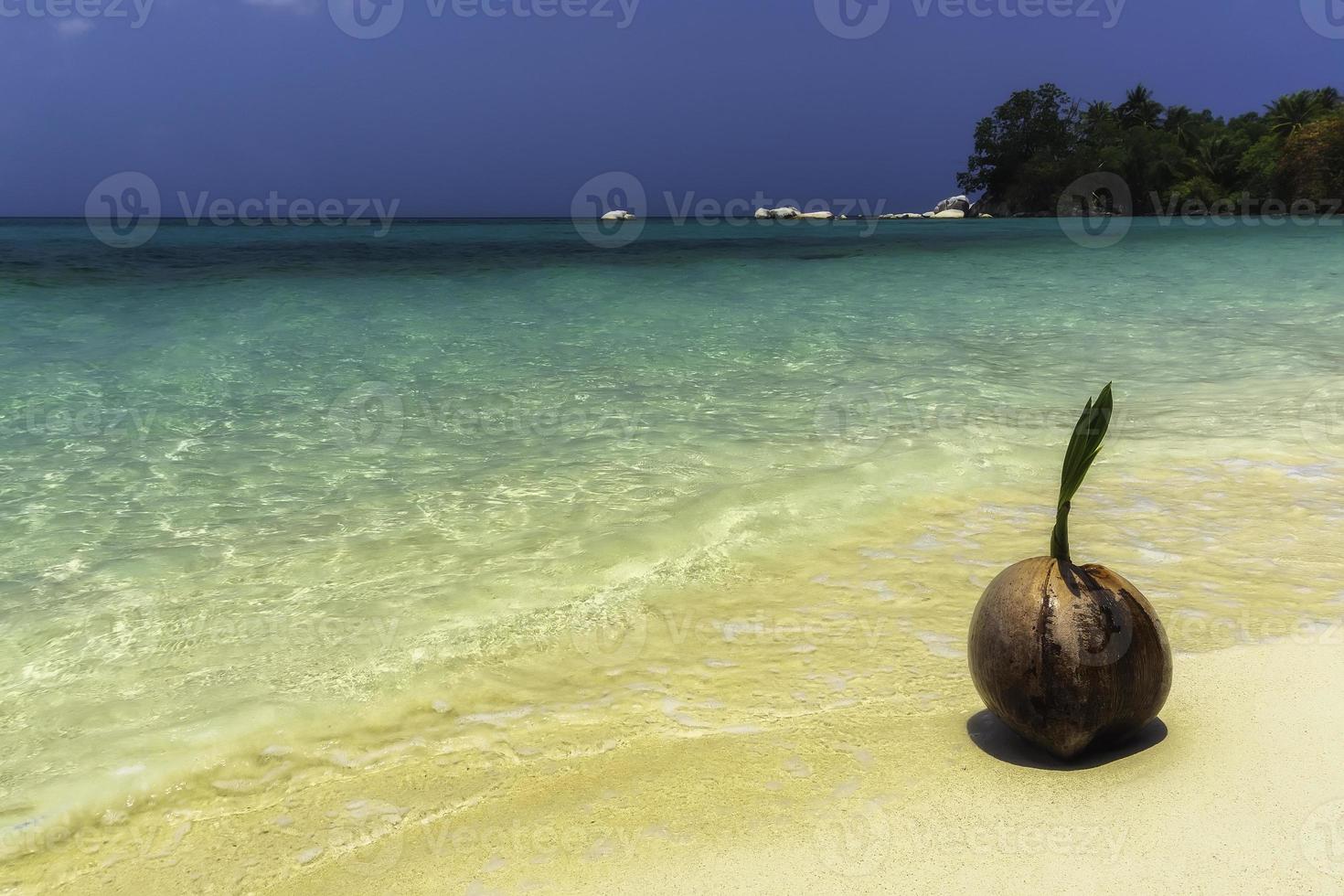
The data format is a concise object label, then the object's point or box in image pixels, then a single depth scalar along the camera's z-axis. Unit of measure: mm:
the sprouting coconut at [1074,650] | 2473
